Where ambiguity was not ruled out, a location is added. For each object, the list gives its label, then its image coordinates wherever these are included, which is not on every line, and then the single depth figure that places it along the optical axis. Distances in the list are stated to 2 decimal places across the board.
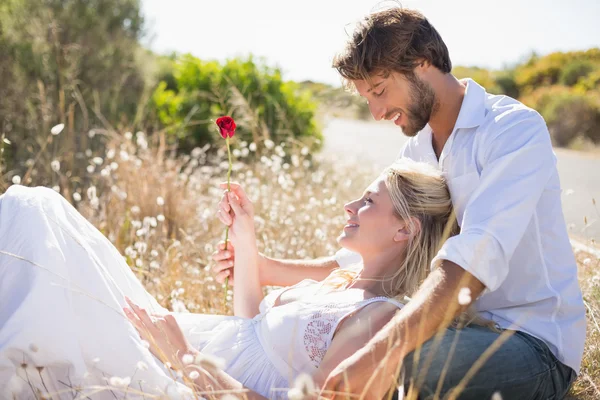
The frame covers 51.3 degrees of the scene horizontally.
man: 2.00
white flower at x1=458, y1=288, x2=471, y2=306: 1.78
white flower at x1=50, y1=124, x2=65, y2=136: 3.39
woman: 2.08
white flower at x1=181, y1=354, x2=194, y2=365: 1.72
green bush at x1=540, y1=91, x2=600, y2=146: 16.86
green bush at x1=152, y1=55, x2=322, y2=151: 7.88
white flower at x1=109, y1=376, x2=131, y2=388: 1.52
